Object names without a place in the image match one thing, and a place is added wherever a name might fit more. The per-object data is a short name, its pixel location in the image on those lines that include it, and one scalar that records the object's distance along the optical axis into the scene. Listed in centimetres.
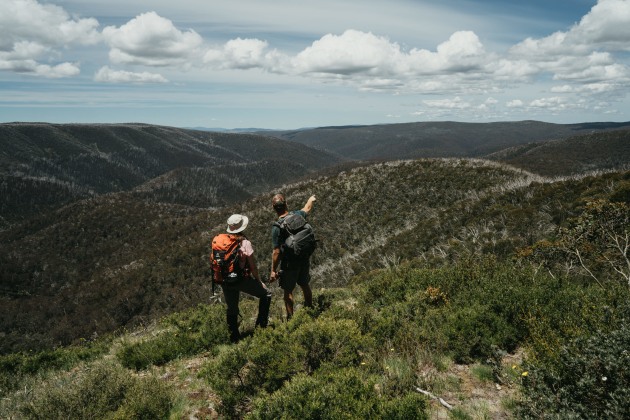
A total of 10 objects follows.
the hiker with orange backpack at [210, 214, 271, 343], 612
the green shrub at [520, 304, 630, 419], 311
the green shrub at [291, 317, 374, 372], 511
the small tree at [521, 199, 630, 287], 801
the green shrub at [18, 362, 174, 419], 466
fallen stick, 422
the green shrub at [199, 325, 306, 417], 475
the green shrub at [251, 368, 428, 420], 371
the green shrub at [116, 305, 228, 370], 712
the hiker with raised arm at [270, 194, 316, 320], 661
